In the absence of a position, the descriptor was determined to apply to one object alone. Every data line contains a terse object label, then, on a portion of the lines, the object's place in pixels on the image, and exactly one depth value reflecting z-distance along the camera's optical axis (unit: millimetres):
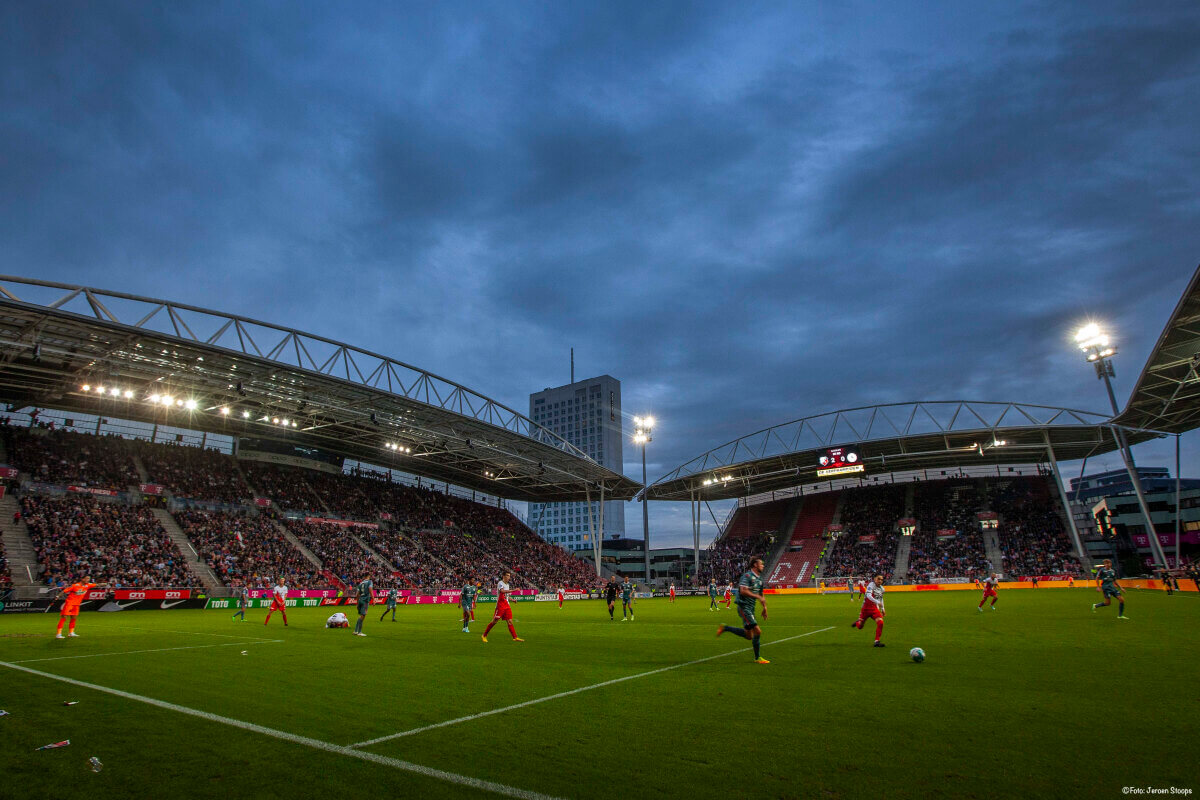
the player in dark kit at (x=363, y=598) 17936
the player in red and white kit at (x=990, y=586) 21188
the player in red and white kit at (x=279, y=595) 20353
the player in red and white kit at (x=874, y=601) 13180
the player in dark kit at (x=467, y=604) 18469
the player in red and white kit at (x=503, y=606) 14875
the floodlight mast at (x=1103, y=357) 36406
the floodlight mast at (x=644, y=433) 51219
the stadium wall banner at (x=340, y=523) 47247
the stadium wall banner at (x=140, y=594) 28470
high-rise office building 131750
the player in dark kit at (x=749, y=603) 10898
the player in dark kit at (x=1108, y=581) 19002
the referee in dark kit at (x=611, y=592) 24016
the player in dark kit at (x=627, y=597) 24108
